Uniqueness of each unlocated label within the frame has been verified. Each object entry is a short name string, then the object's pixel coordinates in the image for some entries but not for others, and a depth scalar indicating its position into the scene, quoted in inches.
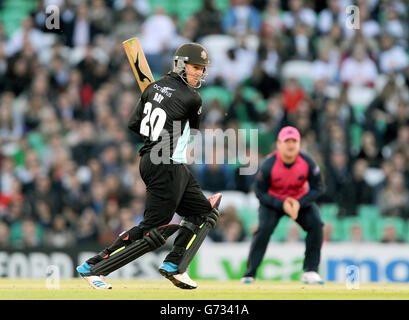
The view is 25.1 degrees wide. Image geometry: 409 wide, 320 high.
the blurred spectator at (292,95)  684.1
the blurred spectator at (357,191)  625.6
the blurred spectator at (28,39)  717.9
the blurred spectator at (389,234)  601.0
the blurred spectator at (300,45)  716.7
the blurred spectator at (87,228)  598.2
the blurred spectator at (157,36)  694.5
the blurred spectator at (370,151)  657.6
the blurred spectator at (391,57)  722.8
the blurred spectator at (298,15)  737.0
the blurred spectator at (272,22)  726.5
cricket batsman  361.1
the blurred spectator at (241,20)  733.9
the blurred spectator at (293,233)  600.7
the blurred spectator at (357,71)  712.4
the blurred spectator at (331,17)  741.9
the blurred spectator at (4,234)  604.4
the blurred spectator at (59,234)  602.2
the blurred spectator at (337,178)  630.3
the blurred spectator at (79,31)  722.8
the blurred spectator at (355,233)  602.9
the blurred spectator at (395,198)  624.1
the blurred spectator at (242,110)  668.1
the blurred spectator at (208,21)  725.3
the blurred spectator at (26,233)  602.5
